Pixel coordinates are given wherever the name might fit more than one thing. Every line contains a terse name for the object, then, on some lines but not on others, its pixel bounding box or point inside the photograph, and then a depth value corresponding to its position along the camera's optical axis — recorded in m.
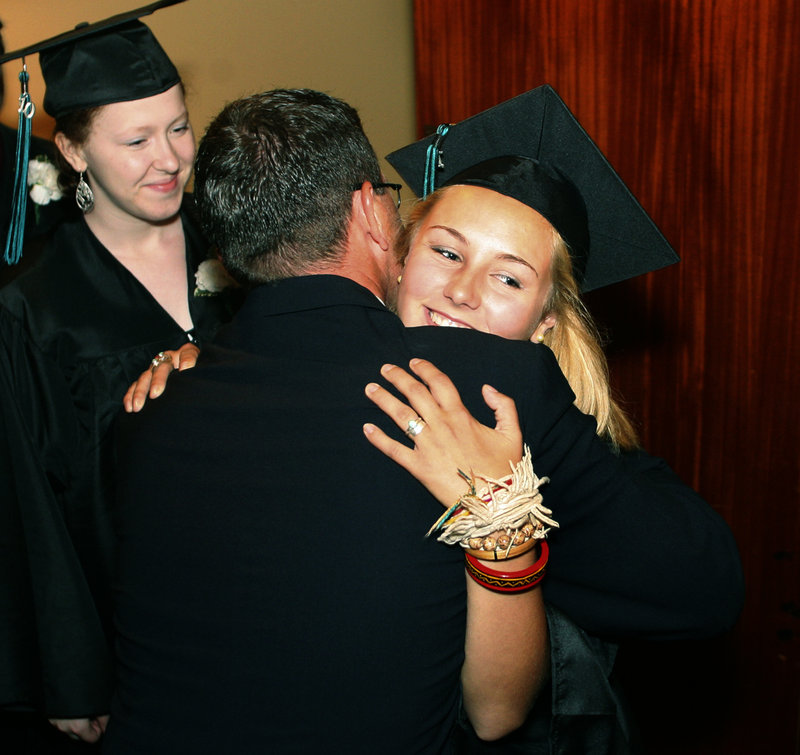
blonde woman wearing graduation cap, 1.35
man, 1.04
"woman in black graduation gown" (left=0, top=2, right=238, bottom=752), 1.94
